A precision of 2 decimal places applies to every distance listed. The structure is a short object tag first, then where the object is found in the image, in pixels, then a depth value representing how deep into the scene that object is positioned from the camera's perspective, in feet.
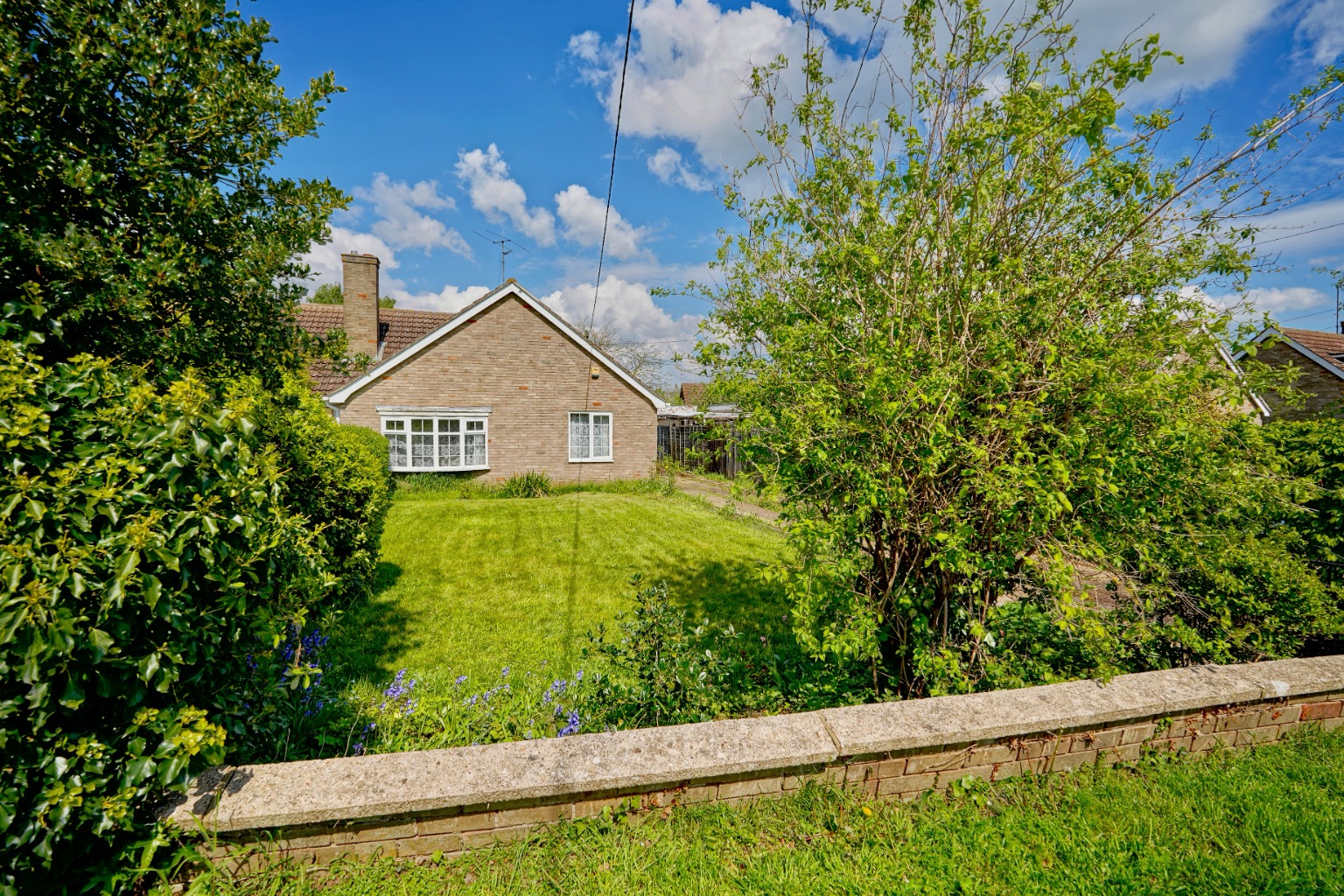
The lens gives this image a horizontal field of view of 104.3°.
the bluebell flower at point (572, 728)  9.87
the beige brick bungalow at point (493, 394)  46.24
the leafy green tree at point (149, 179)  7.28
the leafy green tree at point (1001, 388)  8.91
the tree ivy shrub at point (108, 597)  5.24
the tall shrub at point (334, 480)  13.44
